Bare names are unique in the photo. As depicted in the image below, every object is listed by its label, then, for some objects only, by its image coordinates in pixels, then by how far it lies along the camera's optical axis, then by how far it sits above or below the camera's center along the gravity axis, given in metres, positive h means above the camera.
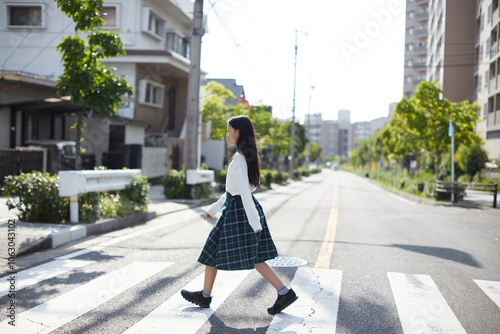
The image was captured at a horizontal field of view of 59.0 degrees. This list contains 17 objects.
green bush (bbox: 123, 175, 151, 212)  9.97 -0.99
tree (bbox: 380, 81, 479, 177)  21.73 +2.25
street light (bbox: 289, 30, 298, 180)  47.56 +2.57
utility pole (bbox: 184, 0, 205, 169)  14.23 +1.83
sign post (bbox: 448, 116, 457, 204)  18.23 -1.00
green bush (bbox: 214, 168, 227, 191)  20.73 -1.25
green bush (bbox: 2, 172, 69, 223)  7.62 -0.87
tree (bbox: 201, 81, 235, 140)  27.75 +2.93
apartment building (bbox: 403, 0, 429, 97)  72.25 +19.91
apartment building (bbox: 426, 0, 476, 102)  43.96 +11.28
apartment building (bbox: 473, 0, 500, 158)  34.38 +7.50
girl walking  3.76 -0.68
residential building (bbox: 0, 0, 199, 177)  17.73 +4.34
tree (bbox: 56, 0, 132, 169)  8.87 +1.71
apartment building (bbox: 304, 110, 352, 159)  168.00 +8.02
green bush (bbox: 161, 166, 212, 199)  14.55 -1.17
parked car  13.78 -0.29
